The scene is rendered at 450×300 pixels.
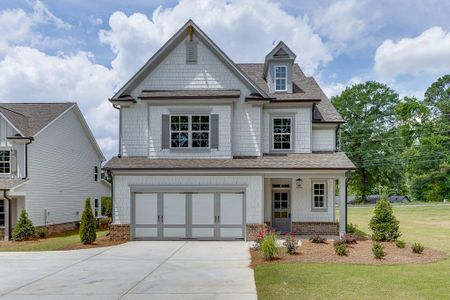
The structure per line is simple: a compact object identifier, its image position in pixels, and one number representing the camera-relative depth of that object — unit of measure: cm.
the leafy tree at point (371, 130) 5531
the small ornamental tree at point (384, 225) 1655
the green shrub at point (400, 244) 1474
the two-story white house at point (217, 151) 1839
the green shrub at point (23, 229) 2022
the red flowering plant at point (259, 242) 1478
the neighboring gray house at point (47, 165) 2172
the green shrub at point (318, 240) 1648
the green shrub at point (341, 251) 1344
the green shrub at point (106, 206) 3219
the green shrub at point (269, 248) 1262
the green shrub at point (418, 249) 1365
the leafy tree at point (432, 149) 5441
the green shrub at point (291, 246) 1380
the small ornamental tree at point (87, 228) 1719
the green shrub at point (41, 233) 2128
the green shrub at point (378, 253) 1277
